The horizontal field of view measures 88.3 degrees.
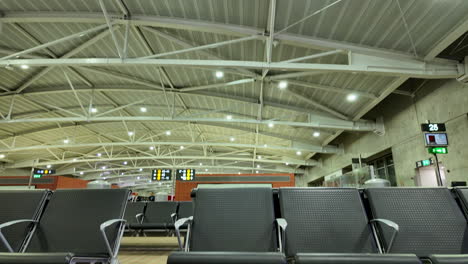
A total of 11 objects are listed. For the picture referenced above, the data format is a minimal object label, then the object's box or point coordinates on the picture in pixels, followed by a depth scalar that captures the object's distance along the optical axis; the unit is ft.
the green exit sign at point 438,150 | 15.44
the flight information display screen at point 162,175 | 39.17
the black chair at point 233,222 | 5.72
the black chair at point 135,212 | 15.57
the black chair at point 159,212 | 15.68
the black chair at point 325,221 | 5.62
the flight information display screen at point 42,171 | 43.39
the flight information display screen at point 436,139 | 15.49
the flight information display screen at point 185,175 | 39.64
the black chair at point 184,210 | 15.52
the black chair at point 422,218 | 5.56
